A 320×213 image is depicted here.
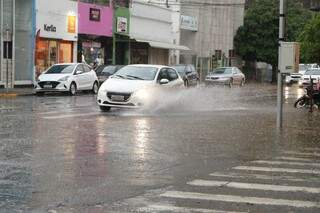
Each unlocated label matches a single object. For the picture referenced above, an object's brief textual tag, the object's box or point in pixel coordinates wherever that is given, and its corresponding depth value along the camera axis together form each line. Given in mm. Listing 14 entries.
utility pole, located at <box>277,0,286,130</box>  17172
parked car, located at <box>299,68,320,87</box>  47475
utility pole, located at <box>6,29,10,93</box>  33900
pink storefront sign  42250
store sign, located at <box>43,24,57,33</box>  38344
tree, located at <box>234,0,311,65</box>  66125
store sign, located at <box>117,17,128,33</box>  46531
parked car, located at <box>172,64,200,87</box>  41281
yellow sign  40688
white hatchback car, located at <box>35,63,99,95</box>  31453
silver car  48531
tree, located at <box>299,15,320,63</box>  32406
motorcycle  24625
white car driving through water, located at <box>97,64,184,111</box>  20578
